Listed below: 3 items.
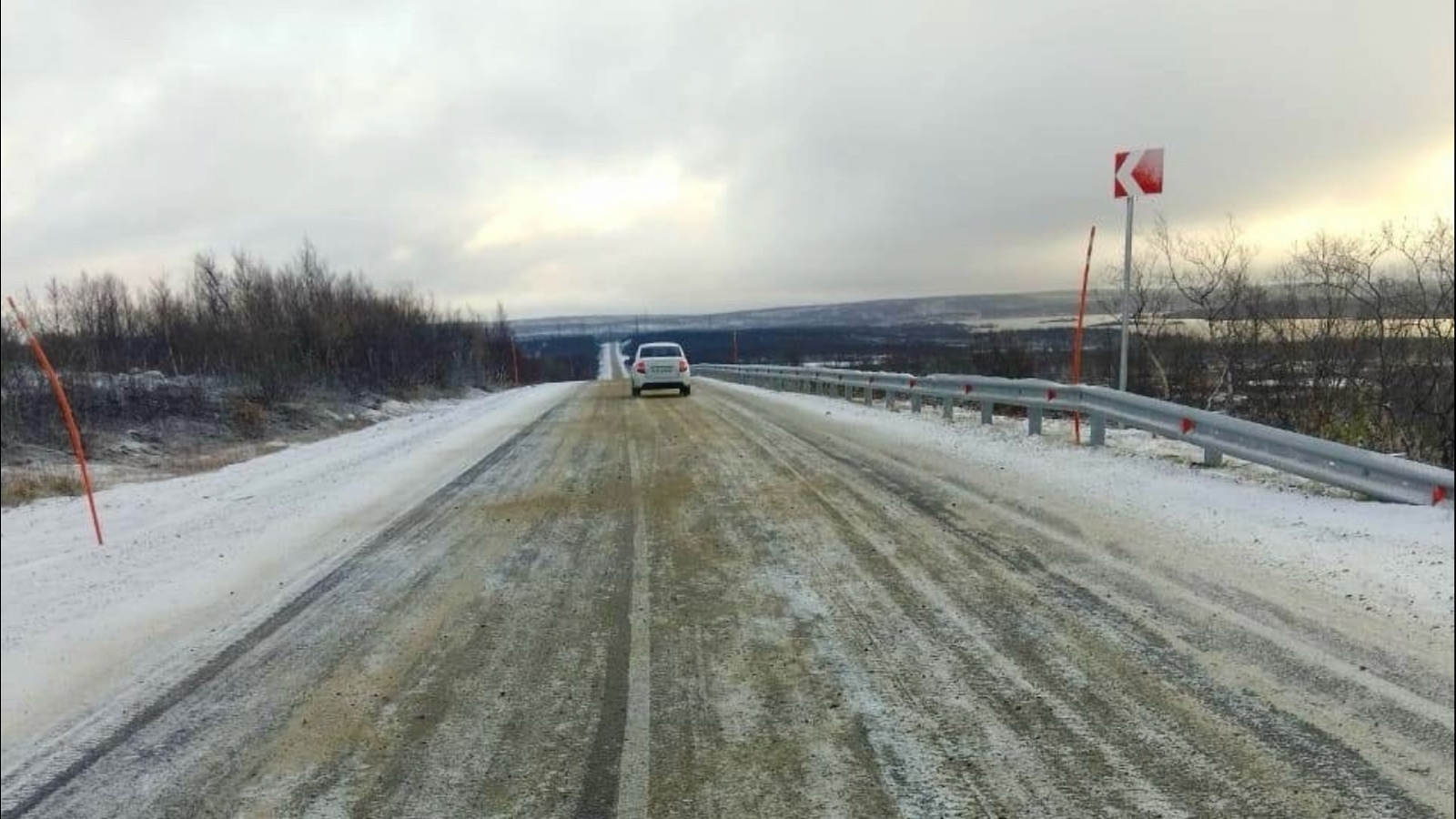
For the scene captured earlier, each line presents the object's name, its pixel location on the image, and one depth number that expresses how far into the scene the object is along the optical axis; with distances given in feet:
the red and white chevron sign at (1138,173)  32.26
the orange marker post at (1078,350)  35.88
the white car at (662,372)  80.18
